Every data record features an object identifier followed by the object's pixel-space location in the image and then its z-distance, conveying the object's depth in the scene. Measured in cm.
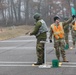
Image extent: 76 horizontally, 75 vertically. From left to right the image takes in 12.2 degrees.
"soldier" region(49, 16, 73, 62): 1403
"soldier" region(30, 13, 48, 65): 1363
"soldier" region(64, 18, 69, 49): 2030
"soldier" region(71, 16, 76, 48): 1933
